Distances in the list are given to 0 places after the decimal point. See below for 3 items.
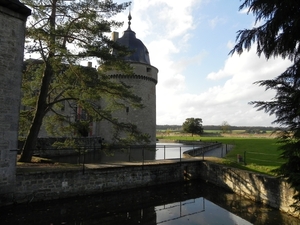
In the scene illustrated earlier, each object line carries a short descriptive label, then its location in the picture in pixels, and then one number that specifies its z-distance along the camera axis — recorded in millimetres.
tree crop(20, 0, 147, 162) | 10297
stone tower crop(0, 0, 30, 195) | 8172
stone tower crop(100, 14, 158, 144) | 32625
